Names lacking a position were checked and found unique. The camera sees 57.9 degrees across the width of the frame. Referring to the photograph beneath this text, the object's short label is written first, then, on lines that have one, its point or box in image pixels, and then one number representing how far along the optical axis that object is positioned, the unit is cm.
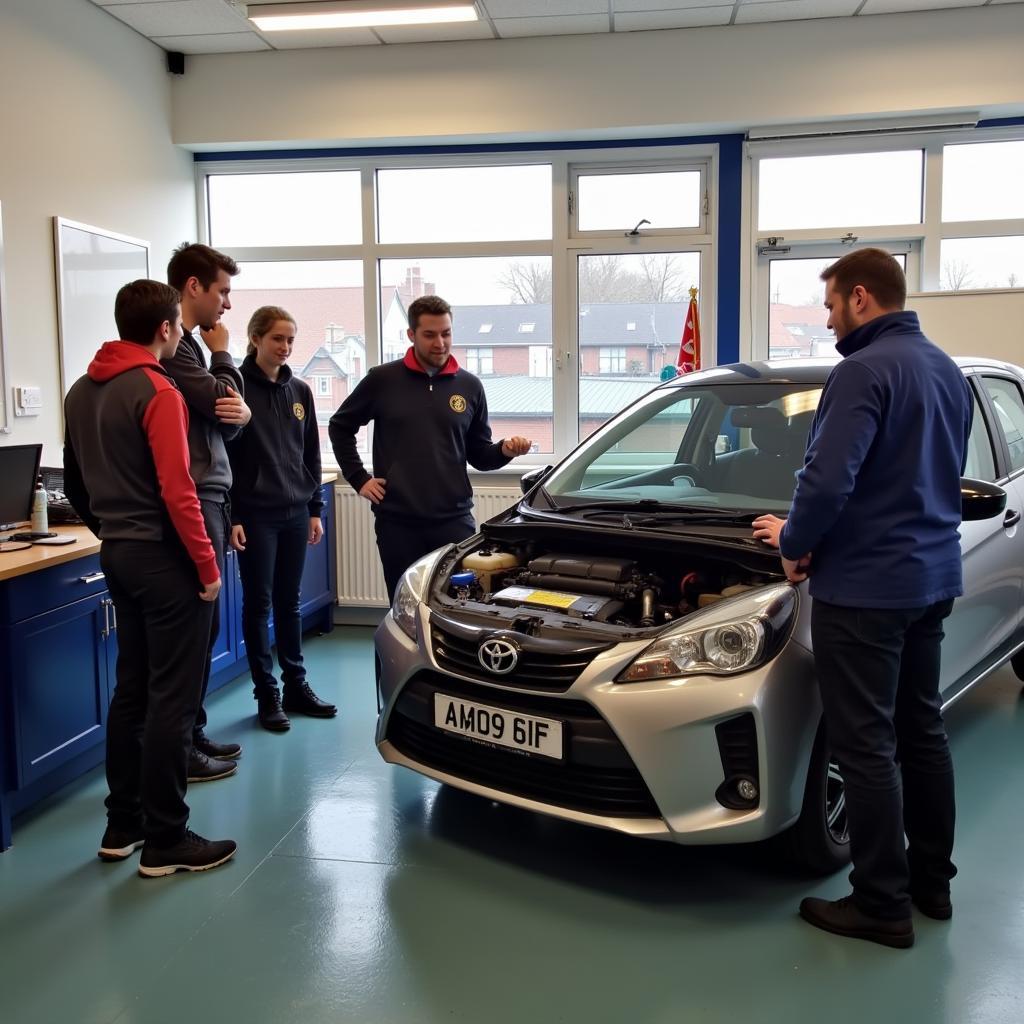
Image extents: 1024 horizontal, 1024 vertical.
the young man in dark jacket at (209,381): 259
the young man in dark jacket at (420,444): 342
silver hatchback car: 203
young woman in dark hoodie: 342
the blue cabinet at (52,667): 259
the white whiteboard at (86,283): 417
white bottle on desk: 319
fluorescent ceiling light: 429
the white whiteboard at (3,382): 380
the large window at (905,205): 498
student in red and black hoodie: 224
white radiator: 520
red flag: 509
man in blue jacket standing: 193
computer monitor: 320
